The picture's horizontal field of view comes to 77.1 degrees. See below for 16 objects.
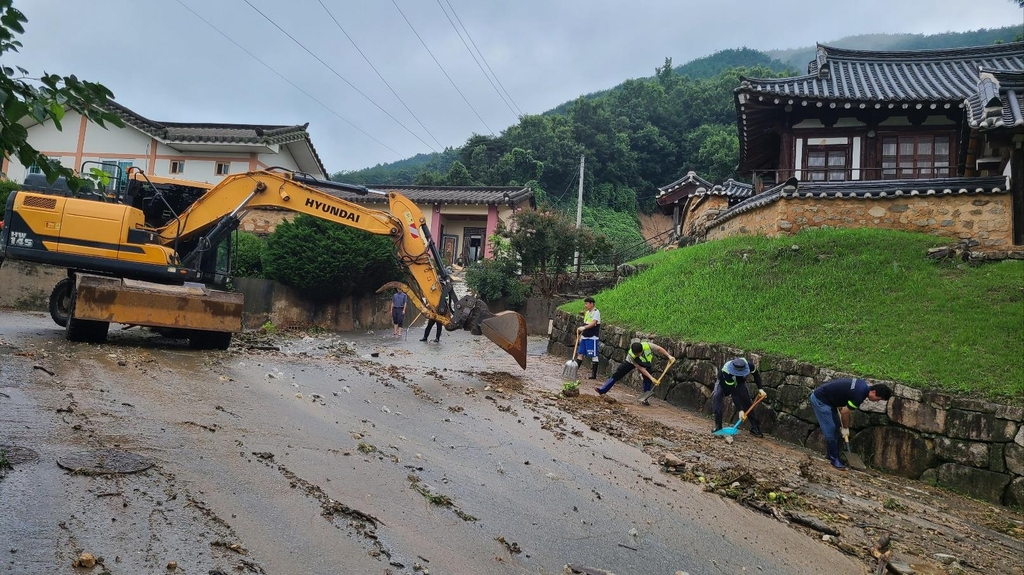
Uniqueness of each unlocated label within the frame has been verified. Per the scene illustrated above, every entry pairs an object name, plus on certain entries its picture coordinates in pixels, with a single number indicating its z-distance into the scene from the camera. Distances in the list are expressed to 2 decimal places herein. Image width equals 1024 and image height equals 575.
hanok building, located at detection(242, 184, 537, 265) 33.22
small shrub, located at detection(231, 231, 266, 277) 20.23
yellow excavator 10.52
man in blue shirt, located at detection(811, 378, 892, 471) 8.38
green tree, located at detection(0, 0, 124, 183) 2.51
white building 28.78
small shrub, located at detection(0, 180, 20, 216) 18.68
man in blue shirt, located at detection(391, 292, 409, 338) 20.16
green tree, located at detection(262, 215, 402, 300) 19.59
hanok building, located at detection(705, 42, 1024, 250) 13.64
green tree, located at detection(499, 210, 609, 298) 24.59
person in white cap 9.84
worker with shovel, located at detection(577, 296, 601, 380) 14.70
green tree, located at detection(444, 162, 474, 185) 43.21
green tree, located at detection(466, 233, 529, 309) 24.78
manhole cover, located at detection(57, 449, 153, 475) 4.91
